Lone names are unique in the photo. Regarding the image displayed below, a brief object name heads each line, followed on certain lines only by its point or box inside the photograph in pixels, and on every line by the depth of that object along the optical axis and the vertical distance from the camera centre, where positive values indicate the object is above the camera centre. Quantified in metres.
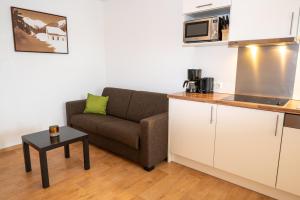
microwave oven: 2.33 +0.48
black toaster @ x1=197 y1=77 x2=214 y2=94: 2.66 -0.19
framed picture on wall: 2.97 +0.59
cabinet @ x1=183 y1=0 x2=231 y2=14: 2.20 +0.75
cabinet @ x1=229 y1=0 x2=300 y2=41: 1.85 +0.50
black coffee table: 2.10 -0.80
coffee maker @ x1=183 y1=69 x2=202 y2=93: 2.69 -0.14
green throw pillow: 3.48 -0.61
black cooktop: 1.98 -0.31
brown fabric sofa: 2.45 -0.77
